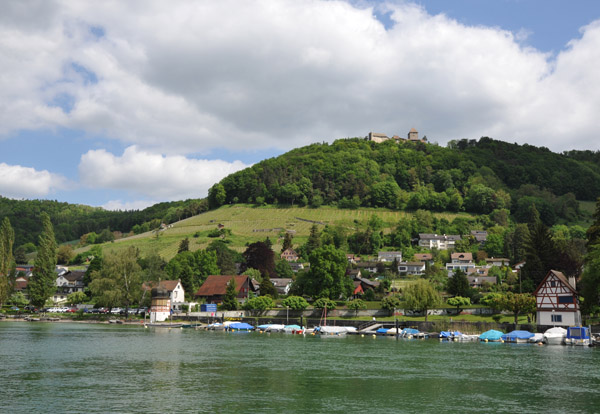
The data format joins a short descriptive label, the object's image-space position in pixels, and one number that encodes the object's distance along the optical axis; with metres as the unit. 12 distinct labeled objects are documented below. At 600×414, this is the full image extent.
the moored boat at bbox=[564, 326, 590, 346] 62.44
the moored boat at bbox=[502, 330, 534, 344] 66.31
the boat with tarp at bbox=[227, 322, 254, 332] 86.12
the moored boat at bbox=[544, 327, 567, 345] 64.12
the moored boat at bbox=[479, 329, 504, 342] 67.44
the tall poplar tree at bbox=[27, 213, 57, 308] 105.88
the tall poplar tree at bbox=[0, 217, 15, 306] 103.12
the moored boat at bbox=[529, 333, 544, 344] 65.62
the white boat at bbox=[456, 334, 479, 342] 69.50
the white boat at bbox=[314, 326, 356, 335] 78.88
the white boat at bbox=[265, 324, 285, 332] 83.56
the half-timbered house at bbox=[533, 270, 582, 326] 69.81
